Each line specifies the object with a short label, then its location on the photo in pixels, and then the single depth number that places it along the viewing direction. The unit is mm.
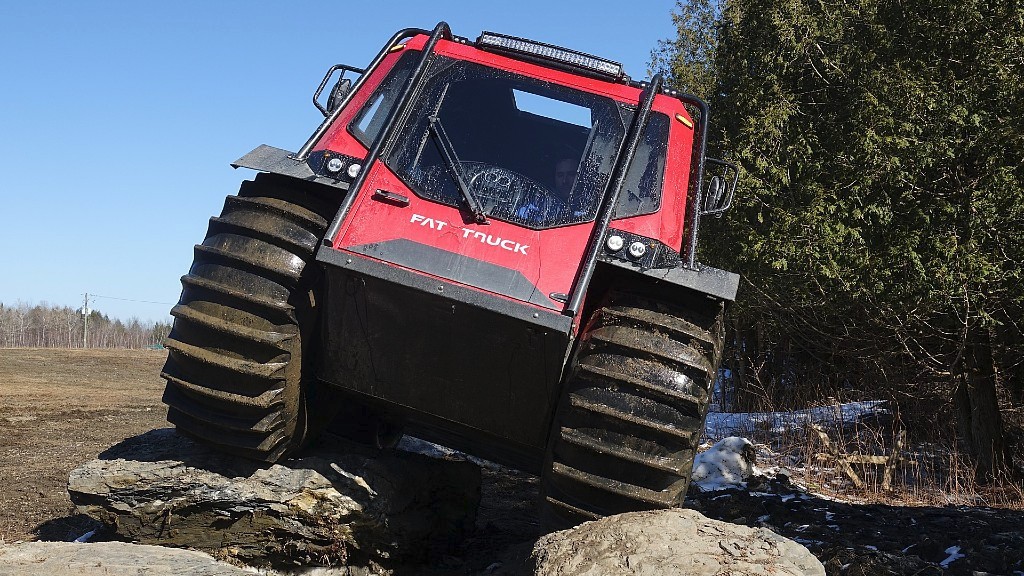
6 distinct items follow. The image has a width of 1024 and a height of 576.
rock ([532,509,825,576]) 3965
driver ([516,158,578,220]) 4688
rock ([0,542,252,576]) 4039
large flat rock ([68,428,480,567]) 5055
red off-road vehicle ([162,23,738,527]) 4254
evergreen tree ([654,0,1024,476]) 8828
